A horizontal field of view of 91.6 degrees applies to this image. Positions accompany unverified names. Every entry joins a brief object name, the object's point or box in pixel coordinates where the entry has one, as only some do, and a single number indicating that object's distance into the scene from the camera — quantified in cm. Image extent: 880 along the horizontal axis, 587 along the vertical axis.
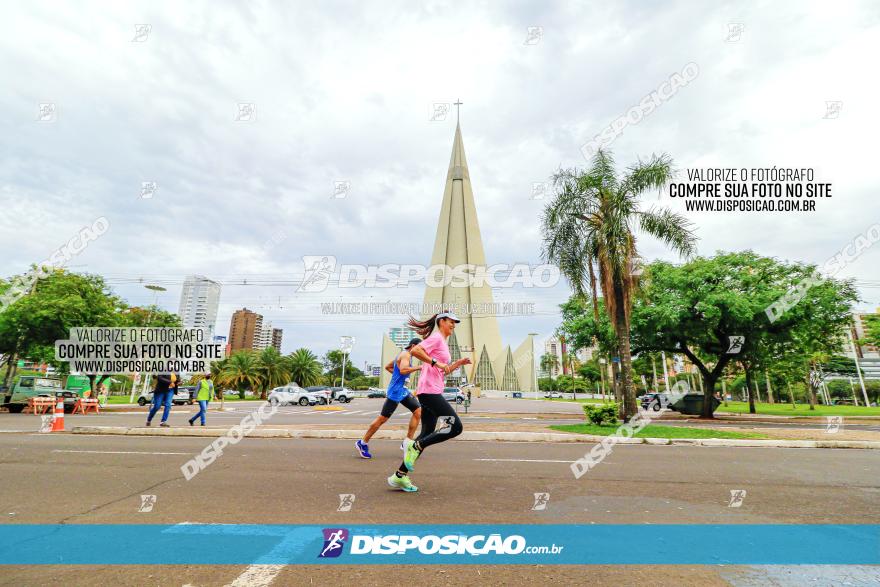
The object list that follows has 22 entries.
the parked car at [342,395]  3947
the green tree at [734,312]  1809
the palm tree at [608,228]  1392
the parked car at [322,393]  3338
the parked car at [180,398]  3039
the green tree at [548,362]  10344
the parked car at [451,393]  3956
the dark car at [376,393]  5409
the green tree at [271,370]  4678
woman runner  447
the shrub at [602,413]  1171
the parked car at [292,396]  3272
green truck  1911
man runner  554
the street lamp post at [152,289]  3528
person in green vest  1199
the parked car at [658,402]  2528
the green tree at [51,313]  1975
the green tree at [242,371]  4462
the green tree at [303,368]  5141
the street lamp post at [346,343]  5025
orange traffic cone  1042
